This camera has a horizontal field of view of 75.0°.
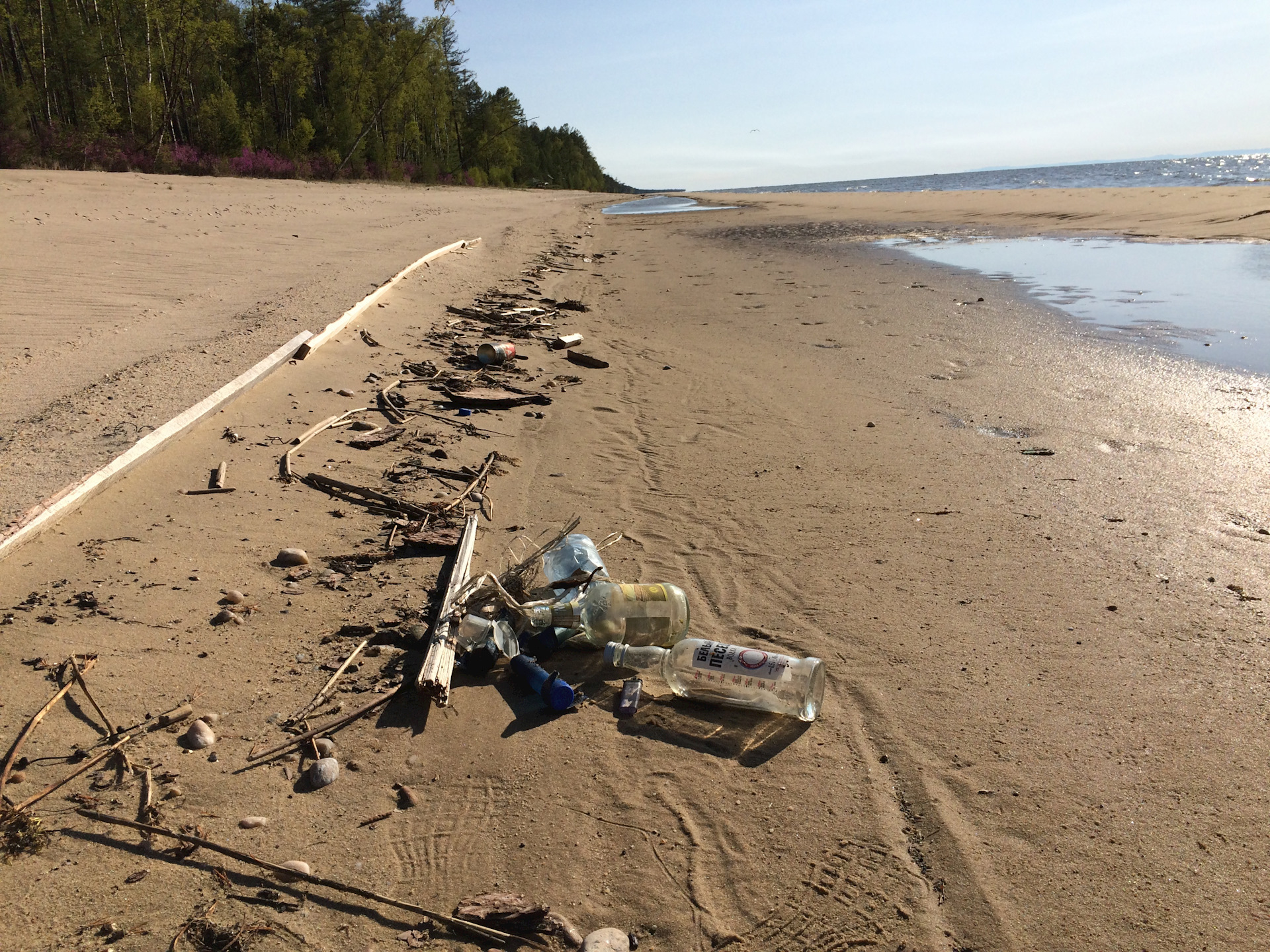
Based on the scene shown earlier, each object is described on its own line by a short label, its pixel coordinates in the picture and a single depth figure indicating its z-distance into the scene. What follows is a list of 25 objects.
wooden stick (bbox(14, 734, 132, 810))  1.70
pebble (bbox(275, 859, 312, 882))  1.63
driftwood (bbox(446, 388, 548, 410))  4.79
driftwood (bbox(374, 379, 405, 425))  4.36
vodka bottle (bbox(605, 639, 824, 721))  2.25
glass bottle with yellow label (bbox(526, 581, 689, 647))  2.60
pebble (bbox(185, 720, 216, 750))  1.95
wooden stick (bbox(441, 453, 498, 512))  3.46
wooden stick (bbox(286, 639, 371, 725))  2.09
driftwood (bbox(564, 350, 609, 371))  6.02
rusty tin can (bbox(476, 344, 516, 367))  5.60
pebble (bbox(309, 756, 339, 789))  1.89
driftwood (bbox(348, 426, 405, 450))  3.93
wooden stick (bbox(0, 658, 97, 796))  1.76
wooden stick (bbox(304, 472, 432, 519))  3.34
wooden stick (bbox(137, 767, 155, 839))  1.72
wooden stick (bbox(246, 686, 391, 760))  1.96
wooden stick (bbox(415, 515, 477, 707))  2.17
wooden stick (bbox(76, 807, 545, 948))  1.56
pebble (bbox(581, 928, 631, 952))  1.54
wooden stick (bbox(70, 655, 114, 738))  1.94
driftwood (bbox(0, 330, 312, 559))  2.62
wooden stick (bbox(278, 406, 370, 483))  3.44
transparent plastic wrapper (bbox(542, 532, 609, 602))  2.89
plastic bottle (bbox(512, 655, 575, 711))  2.22
